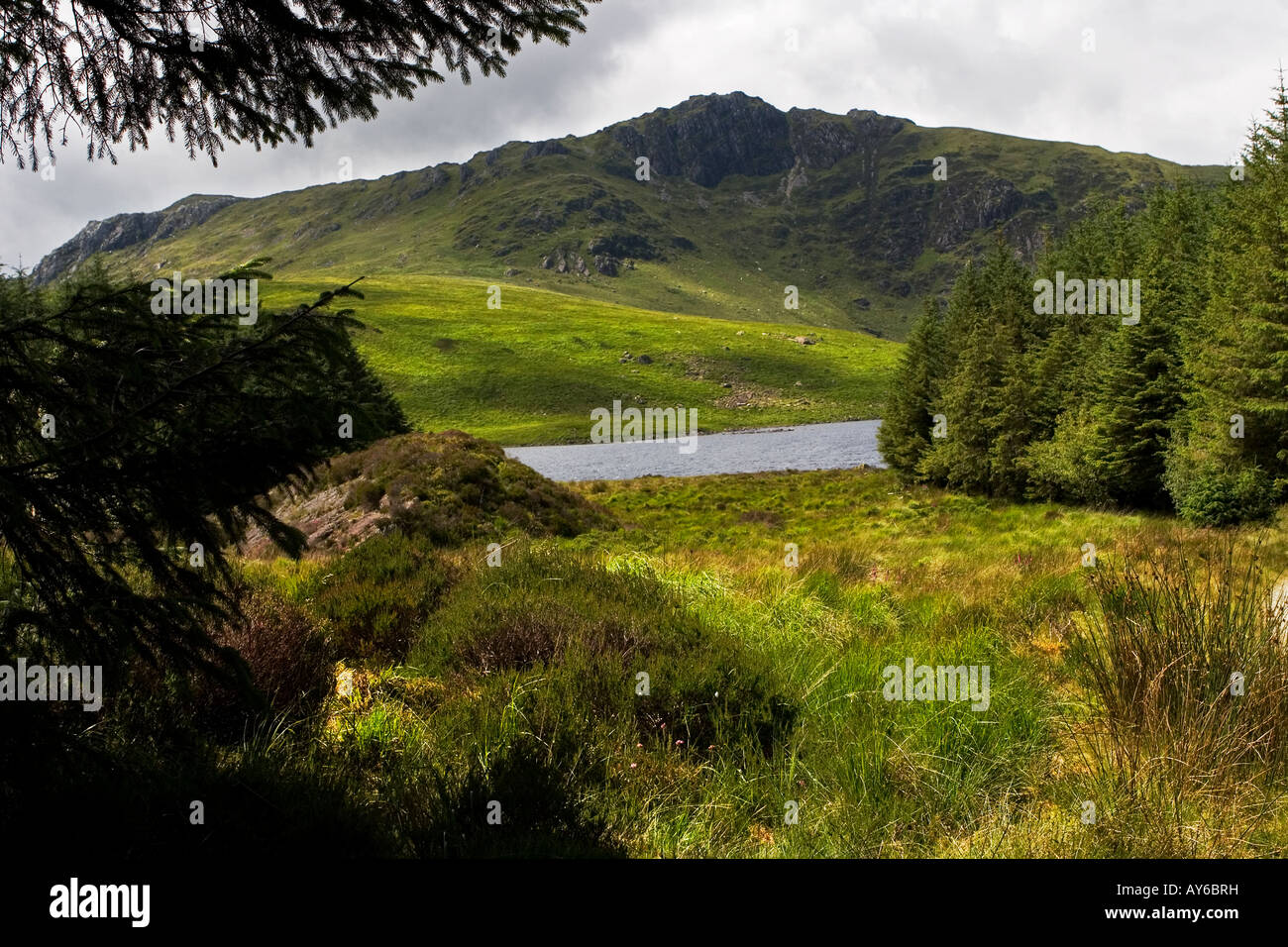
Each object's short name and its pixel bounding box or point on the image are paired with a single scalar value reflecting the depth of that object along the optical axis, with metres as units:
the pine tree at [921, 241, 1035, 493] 32.25
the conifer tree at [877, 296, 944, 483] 42.03
